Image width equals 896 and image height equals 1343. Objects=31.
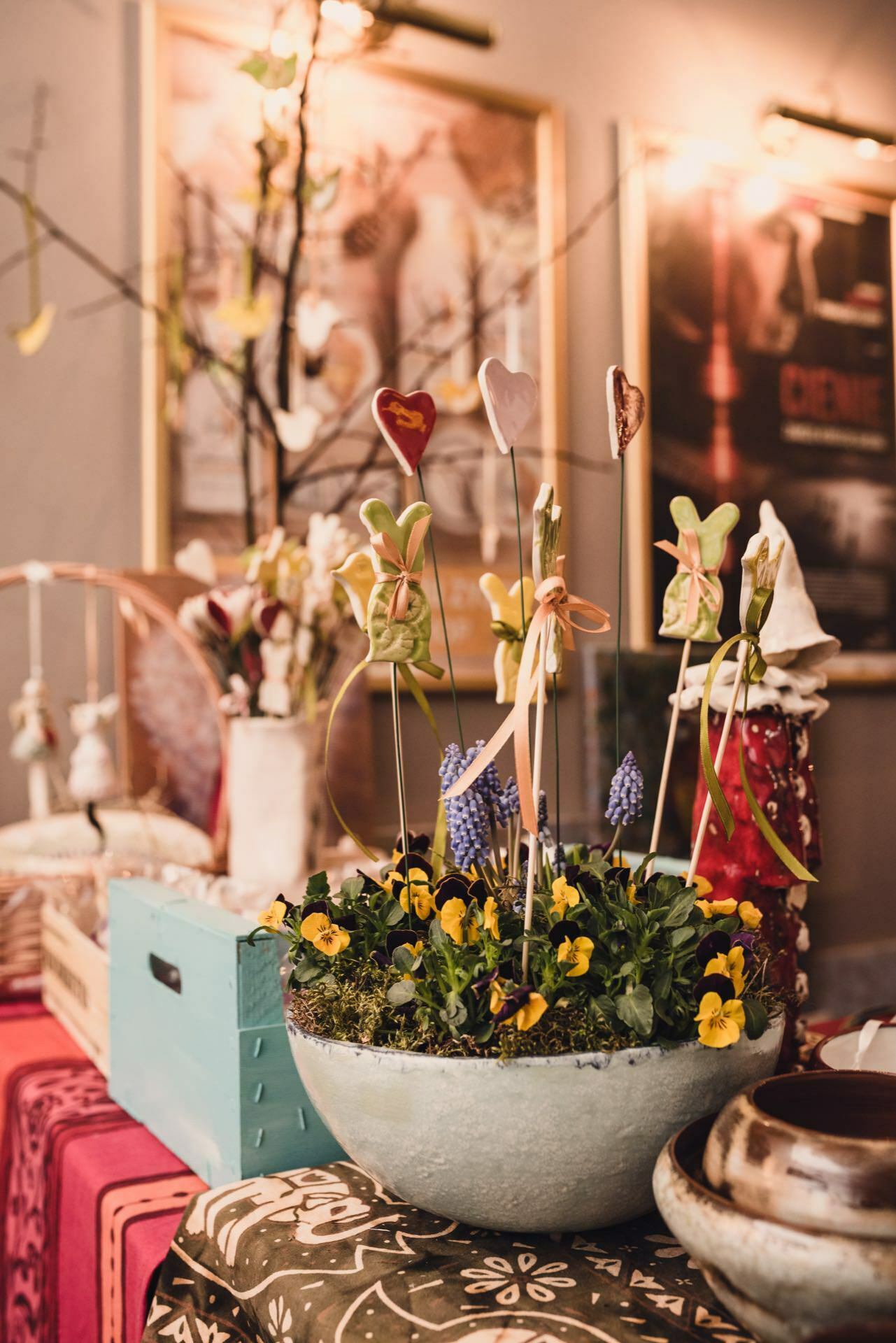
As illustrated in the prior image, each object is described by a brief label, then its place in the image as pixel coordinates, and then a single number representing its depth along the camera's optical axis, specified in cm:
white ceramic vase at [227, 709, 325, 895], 122
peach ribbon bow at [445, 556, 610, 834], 55
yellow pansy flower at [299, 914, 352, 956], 61
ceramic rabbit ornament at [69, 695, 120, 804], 136
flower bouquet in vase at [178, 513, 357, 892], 122
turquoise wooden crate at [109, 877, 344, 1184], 72
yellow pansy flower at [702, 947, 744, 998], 56
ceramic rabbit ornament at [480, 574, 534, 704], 72
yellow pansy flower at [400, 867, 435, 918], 63
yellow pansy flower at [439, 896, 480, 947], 57
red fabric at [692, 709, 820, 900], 75
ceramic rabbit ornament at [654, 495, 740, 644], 63
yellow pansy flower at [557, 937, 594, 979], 55
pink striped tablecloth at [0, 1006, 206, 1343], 73
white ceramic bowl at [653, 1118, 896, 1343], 40
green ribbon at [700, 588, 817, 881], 61
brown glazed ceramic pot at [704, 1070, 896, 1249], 41
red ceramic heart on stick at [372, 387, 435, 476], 60
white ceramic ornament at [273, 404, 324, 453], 154
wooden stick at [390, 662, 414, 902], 60
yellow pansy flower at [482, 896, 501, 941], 57
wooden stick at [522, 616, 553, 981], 56
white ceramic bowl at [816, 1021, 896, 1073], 72
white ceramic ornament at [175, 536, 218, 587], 126
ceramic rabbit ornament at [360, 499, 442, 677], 61
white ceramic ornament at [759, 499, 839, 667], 77
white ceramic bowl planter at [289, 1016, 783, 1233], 53
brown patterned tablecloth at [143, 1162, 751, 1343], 51
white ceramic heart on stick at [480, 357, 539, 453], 58
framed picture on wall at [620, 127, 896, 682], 236
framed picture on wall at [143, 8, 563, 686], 189
